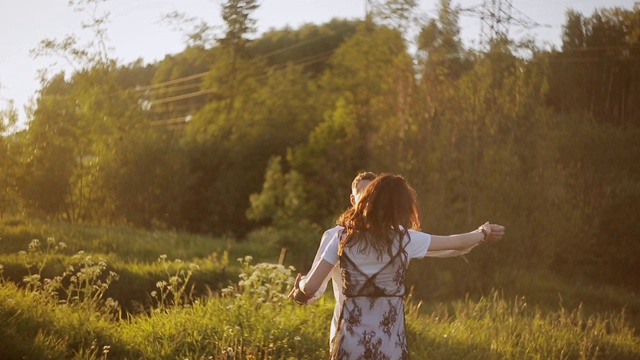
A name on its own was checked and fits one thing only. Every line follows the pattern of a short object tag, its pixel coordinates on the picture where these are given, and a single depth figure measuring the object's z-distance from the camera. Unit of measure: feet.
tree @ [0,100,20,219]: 72.30
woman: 15.39
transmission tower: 59.88
